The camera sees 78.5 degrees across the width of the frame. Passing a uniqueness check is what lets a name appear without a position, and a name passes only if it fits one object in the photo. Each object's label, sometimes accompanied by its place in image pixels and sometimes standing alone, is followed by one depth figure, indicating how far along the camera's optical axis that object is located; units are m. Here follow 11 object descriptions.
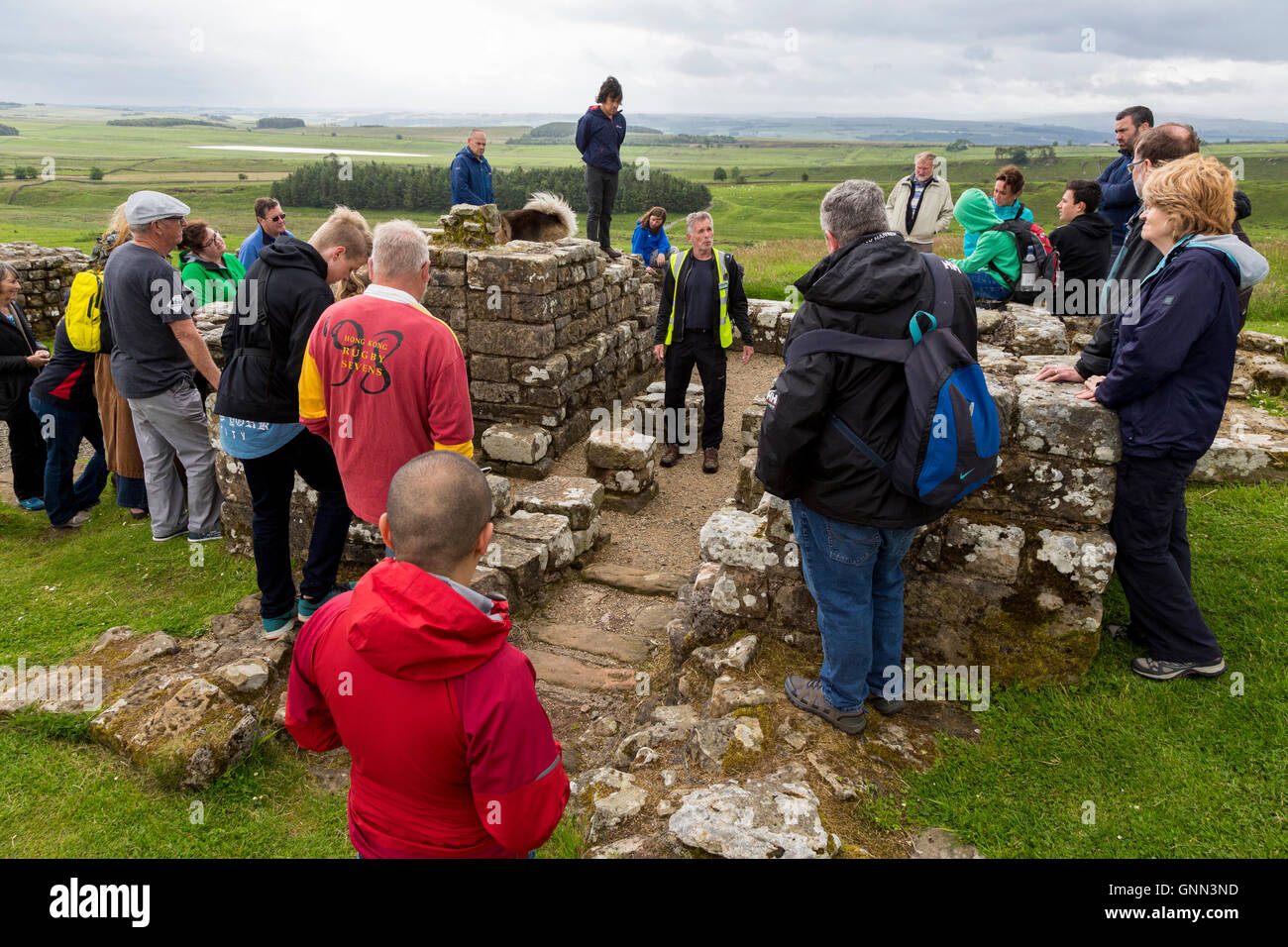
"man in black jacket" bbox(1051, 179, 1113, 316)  7.57
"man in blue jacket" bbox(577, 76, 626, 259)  11.61
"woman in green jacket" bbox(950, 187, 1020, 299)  7.23
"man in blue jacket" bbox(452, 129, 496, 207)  11.80
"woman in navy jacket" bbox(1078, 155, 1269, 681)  3.59
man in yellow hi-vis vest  8.36
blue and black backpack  3.12
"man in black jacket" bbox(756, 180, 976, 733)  3.20
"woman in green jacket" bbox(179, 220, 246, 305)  7.55
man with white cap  5.53
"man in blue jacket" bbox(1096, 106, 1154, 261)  7.53
